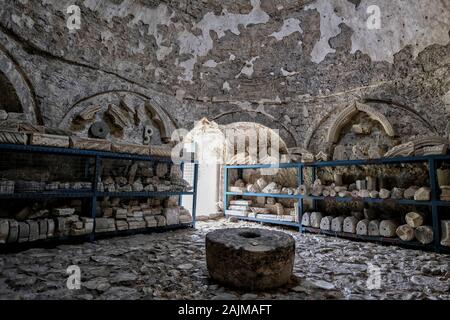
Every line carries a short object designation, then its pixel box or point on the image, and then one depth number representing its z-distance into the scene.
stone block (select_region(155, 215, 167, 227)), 6.25
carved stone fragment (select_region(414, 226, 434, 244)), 4.75
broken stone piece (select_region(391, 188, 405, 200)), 5.21
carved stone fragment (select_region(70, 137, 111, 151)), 4.96
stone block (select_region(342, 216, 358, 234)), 5.74
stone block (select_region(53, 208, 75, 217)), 4.83
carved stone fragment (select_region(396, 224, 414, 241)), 4.96
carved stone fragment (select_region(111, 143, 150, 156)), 5.61
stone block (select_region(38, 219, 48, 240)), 4.47
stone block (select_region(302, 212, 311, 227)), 6.54
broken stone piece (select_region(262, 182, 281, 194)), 7.51
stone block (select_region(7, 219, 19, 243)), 4.16
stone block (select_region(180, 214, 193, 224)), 6.81
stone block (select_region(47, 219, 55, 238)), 4.55
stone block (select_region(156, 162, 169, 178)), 6.90
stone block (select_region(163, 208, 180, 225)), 6.44
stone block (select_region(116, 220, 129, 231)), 5.60
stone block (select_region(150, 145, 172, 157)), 6.27
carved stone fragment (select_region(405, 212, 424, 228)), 4.96
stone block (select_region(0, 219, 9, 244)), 4.05
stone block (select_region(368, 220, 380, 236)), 5.41
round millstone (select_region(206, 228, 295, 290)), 2.94
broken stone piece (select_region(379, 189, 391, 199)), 5.34
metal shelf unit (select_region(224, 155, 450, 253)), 4.69
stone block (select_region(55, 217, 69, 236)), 4.68
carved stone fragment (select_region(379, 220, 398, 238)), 5.23
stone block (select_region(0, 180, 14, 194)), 4.19
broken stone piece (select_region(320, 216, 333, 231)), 6.14
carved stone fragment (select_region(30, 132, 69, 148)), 4.44
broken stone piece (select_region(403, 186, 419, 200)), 5.08
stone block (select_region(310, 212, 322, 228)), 6.39
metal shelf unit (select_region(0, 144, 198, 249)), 4.36
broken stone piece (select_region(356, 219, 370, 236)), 5.56
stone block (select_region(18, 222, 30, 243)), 4.25
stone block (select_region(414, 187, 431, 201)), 4.84
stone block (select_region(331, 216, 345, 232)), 5.95
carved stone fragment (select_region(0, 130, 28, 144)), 4.15
